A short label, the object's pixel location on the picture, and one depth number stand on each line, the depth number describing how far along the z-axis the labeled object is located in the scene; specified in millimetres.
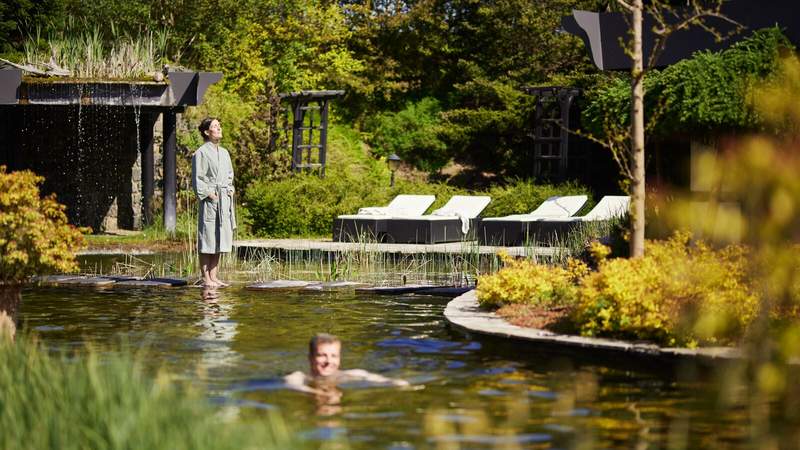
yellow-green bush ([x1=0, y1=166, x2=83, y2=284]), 9492
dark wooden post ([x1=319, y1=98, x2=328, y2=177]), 29453
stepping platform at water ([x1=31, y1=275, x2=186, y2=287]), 15039
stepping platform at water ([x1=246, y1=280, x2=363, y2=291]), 14609
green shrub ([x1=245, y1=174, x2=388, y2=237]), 24903
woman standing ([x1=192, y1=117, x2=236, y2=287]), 14438
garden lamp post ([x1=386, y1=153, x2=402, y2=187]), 30719
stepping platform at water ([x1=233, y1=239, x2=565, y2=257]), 18353
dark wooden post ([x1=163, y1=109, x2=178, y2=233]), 25031
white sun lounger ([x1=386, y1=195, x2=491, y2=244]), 22016
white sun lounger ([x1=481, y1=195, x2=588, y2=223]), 22984
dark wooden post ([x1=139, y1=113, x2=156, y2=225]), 25688
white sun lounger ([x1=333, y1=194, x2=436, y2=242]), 22047
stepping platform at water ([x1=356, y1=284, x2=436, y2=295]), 14320
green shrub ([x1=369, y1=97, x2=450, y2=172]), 37531
